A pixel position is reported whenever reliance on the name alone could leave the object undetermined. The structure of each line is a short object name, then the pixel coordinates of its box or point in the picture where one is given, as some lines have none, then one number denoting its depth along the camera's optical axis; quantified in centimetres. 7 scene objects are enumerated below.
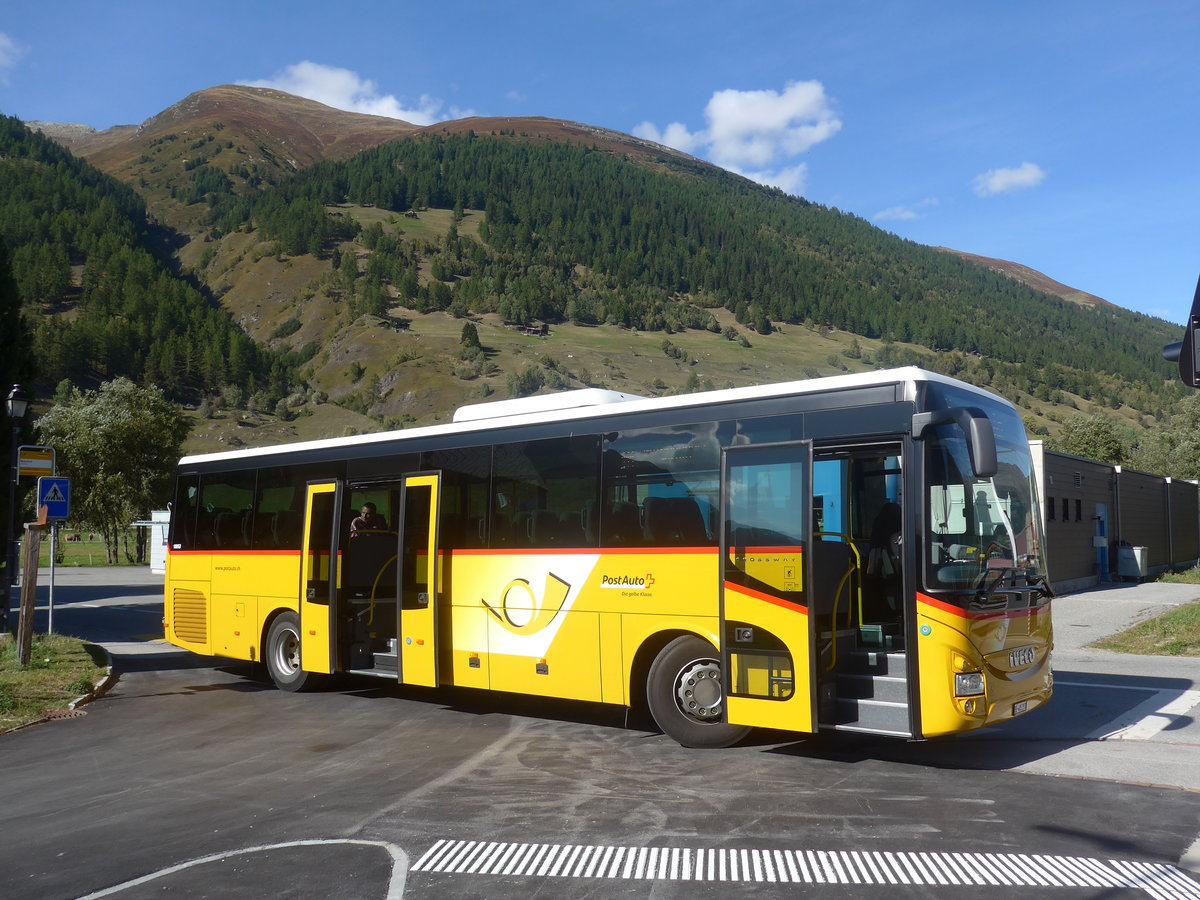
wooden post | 1307
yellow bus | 748
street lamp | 1619
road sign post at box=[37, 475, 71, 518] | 1479
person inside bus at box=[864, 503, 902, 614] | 784
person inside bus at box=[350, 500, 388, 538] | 1194
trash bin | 3306
